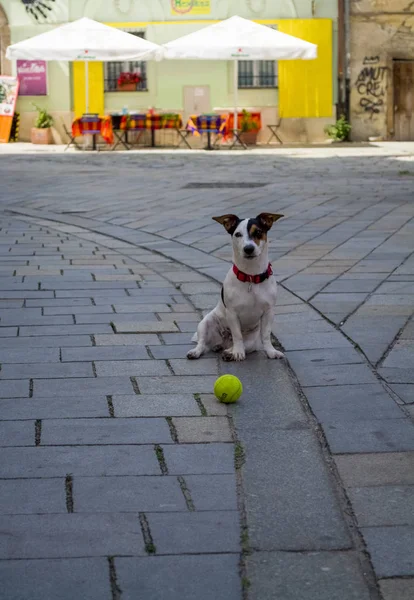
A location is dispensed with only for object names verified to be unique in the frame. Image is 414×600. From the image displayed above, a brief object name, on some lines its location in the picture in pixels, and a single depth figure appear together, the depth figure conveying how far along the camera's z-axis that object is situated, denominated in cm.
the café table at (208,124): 2425
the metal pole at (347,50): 2705
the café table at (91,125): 2444
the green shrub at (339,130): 2716
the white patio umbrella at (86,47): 2338
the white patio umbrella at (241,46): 2322
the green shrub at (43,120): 2775
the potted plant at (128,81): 2773
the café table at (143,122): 2525
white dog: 534
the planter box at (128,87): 2781
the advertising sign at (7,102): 2745
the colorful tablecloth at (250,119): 2573
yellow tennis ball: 457
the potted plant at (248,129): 2569
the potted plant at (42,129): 2773
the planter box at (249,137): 2622
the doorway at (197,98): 2748
